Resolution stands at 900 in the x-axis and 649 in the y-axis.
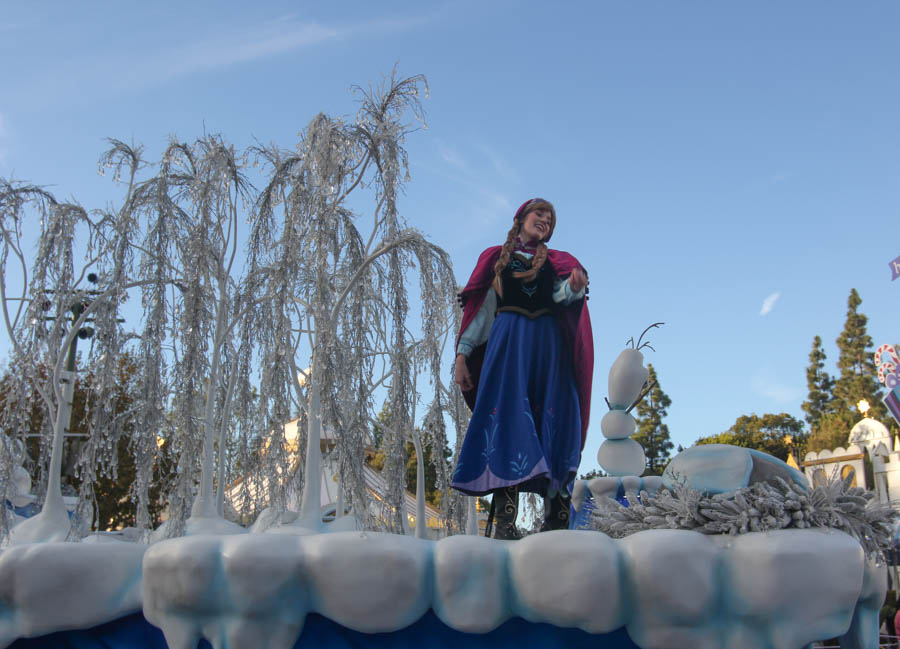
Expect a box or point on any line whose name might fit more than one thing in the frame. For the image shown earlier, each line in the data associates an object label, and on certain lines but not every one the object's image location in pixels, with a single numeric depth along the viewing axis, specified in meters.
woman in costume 4.06
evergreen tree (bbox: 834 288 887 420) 40.88
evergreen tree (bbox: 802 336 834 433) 43.72
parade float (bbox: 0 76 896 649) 2.54
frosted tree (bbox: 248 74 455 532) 9.35
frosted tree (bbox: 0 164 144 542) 9.84
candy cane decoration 22.04
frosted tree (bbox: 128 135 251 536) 9.97
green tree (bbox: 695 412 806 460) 39.34
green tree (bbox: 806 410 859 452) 35.84
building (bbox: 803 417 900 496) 24.92
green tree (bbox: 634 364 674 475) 39.66
